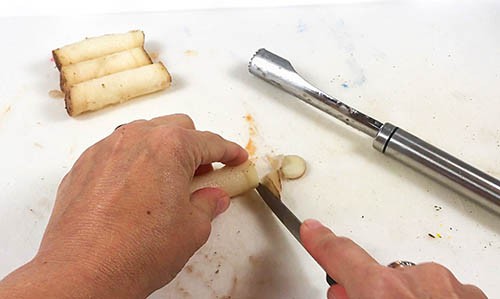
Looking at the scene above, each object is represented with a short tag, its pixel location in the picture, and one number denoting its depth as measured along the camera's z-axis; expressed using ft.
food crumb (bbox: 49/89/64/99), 3.25
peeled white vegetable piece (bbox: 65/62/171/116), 3.05
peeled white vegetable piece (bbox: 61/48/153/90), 3.15
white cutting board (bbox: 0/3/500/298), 2.61
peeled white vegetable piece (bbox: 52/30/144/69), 3.28
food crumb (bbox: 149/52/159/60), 3.50
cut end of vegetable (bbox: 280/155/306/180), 2.86
